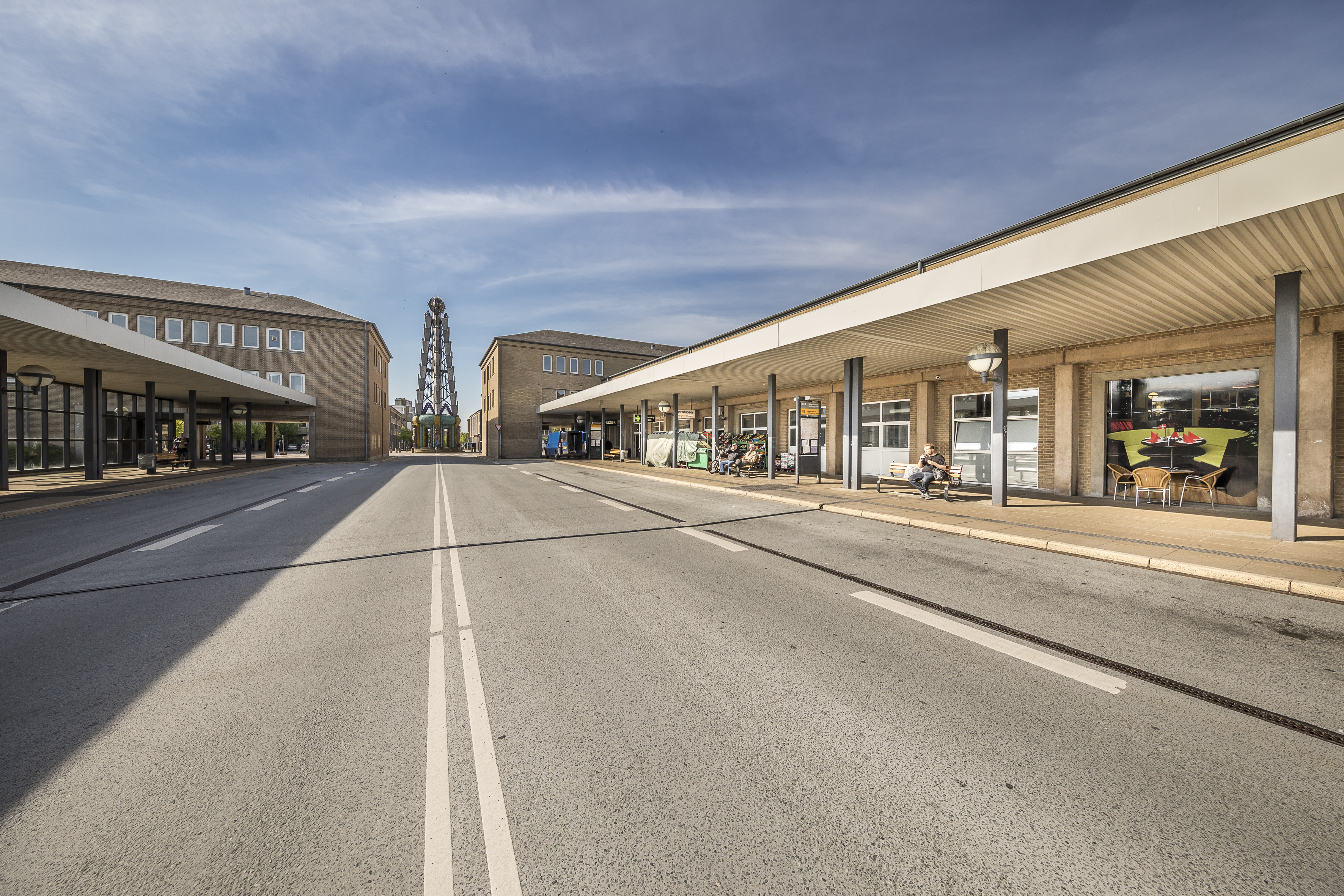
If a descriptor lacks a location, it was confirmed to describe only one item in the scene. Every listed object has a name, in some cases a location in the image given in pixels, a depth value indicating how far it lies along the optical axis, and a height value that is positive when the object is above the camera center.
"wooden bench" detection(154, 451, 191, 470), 25.65 -1.04
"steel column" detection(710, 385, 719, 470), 22.95 +0.48
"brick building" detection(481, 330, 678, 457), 49.12 +6.35
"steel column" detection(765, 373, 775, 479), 17.28 +0.22
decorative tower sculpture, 85.38 +11.51
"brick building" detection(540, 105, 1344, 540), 6.48 +2.60
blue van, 44.41 -0.36
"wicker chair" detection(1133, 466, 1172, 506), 11.25 -0.83
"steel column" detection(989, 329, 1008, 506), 11.27 +0.01
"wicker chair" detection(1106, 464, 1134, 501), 12.41 -0.86
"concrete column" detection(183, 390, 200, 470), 26.08 +0.46
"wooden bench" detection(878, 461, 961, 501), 12.60 -0.95
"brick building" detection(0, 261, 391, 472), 33.94 +7.67
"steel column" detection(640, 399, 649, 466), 32.31 +0.91
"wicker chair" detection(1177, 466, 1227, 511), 10.98 -0.91
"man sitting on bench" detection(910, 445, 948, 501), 12.78 -0.74
